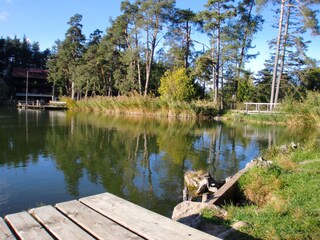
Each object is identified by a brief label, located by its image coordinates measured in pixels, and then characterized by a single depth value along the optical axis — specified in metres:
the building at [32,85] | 54.75
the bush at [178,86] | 28.70
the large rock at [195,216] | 3.46
